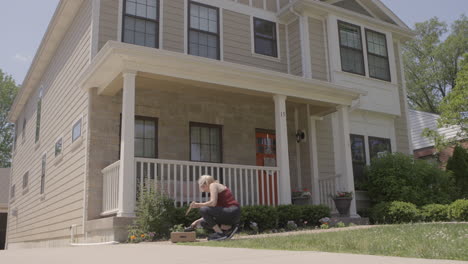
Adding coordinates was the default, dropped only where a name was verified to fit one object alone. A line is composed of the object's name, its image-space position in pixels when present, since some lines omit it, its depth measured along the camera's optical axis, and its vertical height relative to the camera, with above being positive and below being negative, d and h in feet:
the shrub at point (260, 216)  29.48 +0.56
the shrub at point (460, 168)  48.52 +5.38
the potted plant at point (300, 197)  36.88 +2.12
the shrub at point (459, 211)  34.40 +0.63
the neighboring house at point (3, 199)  79.48 +5.43
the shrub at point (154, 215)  25.98 +0.70
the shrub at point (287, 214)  31.22 +0.68
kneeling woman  23.50 +0.73
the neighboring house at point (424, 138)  71.26 +13.15
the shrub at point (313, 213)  32.42 +0.73
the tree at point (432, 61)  106.22 +36.35
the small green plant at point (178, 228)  25.65 -0.05
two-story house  31.21 +9.91
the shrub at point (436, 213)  35.29 +0.53
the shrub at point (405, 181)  39.45 +3.46
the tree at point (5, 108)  111.34 +29.00
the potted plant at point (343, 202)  36.17 +1.60
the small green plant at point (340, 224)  32.04 -0.08
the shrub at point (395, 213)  35.73 +0.67
